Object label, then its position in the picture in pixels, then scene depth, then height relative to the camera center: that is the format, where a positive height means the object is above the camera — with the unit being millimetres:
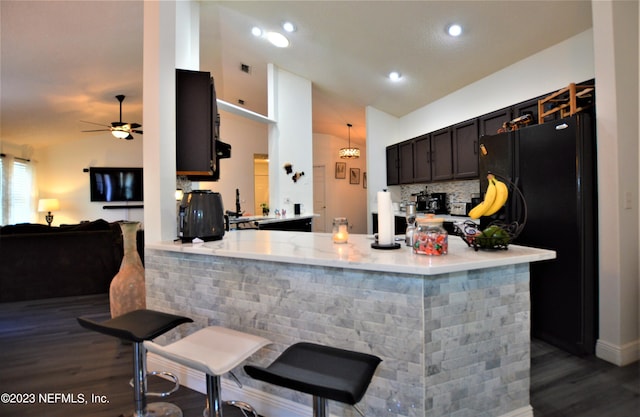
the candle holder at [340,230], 1762 -113
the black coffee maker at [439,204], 5039 +87
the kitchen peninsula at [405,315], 1254 -478
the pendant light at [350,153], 7020 +1316
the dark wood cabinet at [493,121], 3609 +1084
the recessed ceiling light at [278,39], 4156 +2372
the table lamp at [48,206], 6727 +174
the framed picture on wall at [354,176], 8836 +991
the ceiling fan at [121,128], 5086 +1404
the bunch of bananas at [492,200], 1604 +47
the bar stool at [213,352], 1138 -550
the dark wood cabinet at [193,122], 2273 +670
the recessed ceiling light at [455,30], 3125 +1850
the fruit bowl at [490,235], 1416 -124
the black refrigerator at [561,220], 2199 -89
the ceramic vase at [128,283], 2512 -575
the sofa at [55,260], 3820 -600
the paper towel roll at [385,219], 1424 -45
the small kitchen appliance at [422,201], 5297 +146
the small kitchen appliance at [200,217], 1972 -30
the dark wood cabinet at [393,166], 5910 +868
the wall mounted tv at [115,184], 7328 +700
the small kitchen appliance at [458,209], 4680 +2
